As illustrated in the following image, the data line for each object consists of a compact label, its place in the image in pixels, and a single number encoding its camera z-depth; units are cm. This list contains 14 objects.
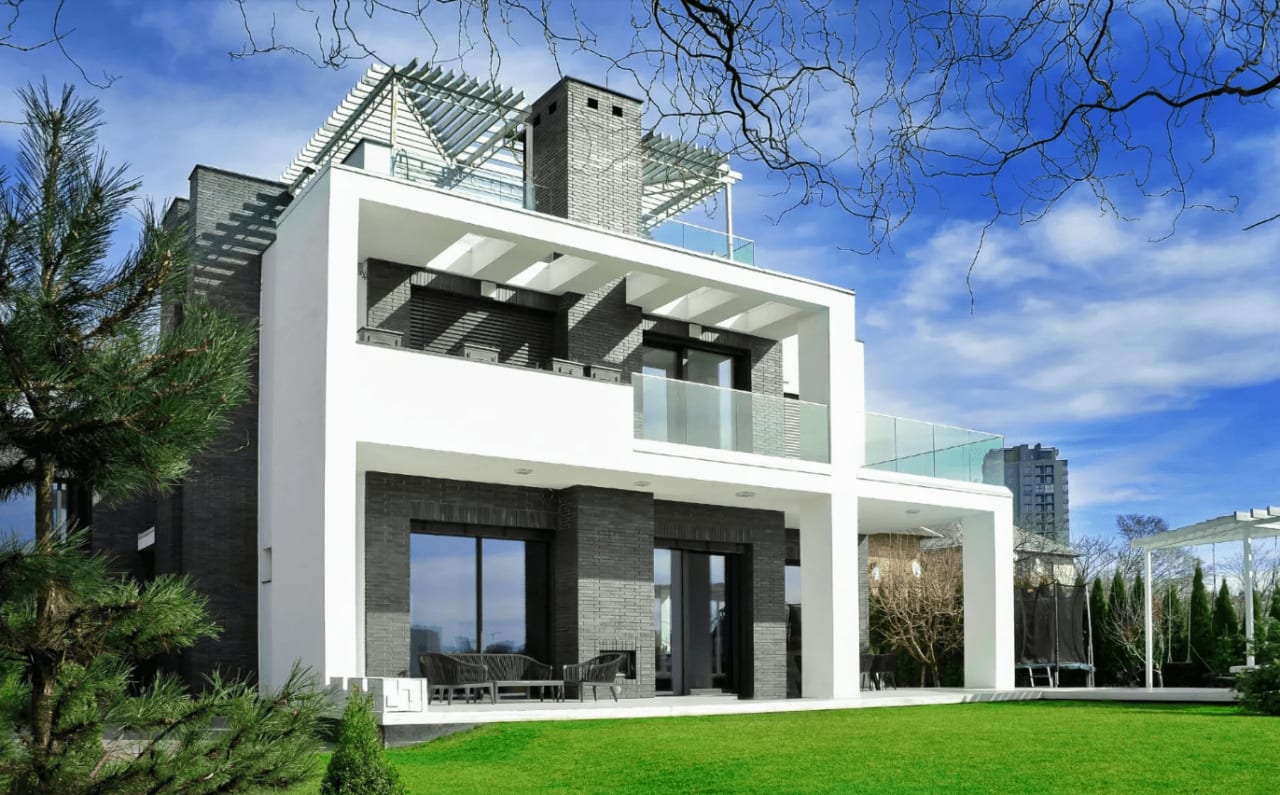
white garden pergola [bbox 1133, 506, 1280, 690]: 2008
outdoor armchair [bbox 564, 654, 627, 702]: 1667
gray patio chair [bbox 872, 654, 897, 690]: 2145
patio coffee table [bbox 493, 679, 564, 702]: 1536
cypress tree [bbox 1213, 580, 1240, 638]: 2519
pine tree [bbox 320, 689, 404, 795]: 814
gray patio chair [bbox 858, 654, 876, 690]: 2059
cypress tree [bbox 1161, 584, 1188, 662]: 2788
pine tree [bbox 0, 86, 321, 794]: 450
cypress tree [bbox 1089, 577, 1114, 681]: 2573
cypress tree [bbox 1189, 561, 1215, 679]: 2564
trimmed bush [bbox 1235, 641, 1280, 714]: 1414
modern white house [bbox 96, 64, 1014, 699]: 1563
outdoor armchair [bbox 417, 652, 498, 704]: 1564
